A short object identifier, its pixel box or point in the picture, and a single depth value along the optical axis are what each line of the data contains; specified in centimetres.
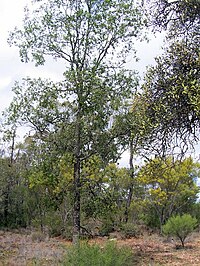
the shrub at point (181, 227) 1388
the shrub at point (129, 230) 1813
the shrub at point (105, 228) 1863
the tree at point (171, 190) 1944
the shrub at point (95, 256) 612
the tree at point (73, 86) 1051
